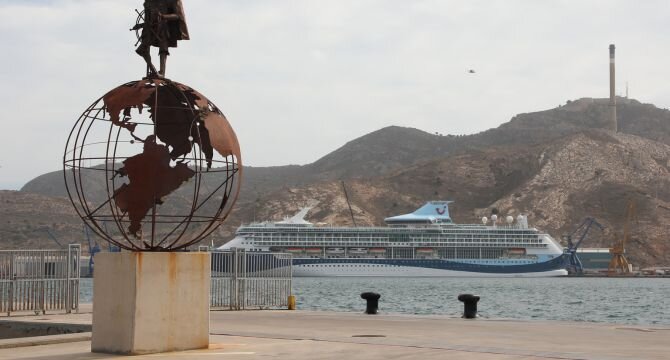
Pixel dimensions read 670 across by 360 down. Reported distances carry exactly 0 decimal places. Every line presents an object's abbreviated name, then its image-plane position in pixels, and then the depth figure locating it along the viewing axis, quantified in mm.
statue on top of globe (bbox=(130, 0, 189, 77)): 13070
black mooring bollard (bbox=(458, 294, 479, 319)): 21328
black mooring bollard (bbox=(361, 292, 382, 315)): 22944
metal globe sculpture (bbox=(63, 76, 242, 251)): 12305
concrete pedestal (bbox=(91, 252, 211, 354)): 11891
